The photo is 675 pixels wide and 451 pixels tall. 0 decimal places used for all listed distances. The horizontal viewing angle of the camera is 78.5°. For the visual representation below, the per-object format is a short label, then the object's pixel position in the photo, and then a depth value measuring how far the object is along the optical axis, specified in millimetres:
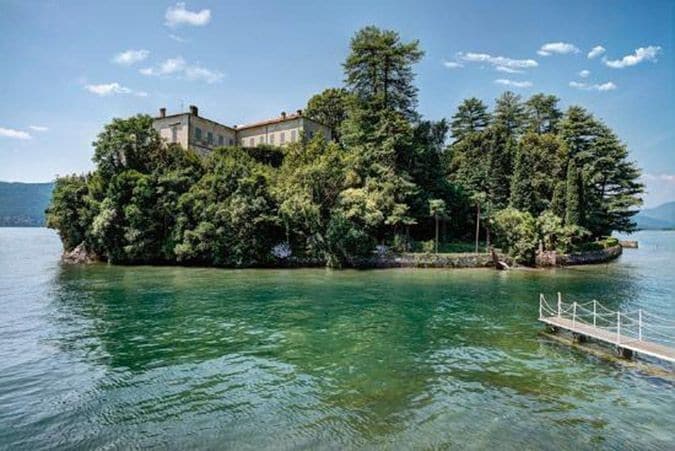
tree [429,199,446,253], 47969
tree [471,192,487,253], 48938
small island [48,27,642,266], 44719
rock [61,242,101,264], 48812
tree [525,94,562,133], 77875
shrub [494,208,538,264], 45062
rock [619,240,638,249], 79750
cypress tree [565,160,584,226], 53403
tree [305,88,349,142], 75062
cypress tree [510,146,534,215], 56906
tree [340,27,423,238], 46844
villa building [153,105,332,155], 57406
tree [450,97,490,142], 83062
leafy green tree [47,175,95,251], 50094
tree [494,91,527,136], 79000
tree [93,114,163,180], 49625
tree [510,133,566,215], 57156
